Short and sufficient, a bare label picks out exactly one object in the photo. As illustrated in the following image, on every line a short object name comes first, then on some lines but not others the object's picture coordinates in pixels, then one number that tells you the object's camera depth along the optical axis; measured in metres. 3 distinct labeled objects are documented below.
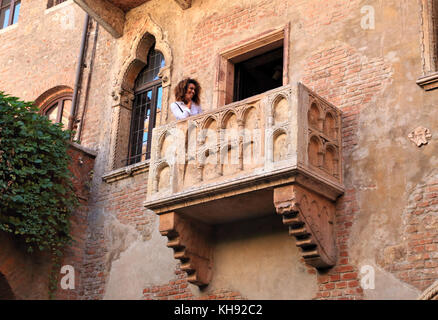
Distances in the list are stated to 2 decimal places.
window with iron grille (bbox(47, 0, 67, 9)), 14.91
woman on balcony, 9.75
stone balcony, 8.12
